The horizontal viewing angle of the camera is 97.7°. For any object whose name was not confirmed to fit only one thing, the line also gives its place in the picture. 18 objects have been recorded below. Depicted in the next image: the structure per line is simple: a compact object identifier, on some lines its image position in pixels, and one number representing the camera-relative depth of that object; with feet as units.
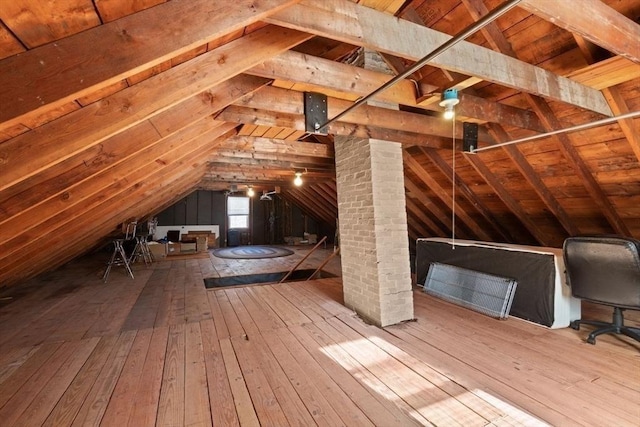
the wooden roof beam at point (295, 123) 8.79
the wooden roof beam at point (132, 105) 4.09
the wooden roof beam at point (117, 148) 5.91
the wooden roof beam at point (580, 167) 9.32
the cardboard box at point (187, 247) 29.94
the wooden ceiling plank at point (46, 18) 2.55
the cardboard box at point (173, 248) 28.27
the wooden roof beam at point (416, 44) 4.62
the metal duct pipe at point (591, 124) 6.93
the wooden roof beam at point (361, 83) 6.46
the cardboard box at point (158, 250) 25.18
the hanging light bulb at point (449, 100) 7.11
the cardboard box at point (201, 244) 30.37
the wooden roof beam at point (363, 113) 8.07
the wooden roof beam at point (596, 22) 4.52
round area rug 27.76
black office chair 7.63
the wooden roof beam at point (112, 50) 2.90
